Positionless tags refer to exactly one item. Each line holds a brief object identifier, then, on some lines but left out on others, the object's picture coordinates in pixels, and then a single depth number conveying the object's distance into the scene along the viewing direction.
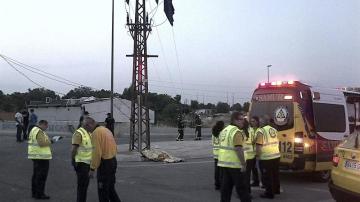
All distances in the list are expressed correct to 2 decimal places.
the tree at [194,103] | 94.86
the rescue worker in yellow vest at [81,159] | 9.41
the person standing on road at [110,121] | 23.13
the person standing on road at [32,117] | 23.98
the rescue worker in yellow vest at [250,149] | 11.30
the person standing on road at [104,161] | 8.86
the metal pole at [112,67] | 27.91
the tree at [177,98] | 100.76
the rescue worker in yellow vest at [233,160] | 8.71
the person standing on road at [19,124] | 26.03
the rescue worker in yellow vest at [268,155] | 11.23
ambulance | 13.00
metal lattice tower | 21.20
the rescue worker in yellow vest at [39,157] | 10.92
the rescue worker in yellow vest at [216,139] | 10.80
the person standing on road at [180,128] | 30.16
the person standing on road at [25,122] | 26.41
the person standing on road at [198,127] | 31.04
